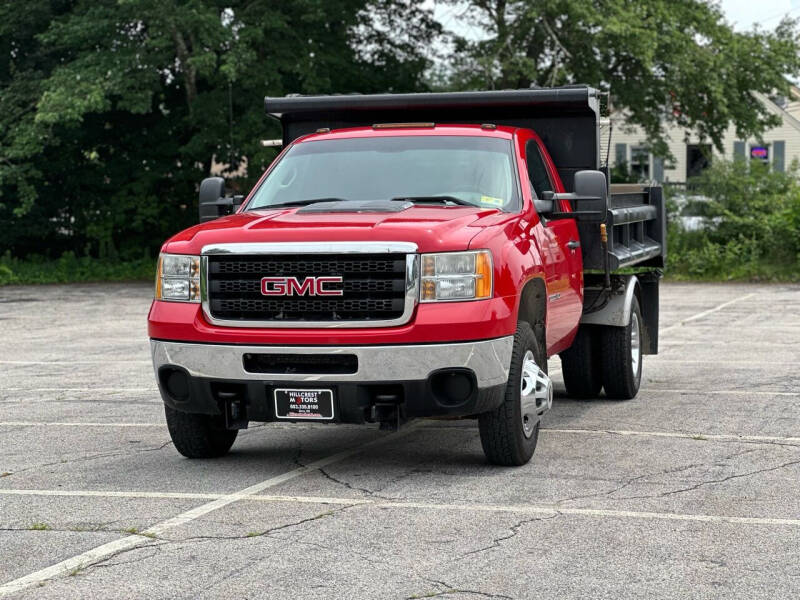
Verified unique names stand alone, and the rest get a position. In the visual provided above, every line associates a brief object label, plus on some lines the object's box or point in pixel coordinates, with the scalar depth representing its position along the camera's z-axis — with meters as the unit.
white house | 57.22
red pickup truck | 7.22
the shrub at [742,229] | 31.14
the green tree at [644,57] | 30.83
